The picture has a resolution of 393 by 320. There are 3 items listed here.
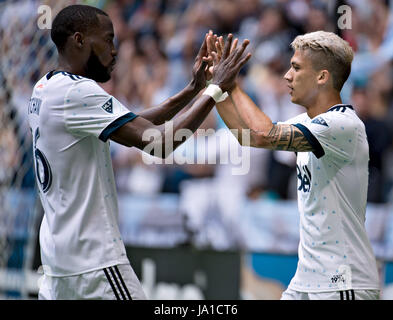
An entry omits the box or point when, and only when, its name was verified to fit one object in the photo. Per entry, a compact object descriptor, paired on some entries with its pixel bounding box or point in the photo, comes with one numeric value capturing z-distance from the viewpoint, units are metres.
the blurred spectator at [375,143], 12.86
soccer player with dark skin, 6.16
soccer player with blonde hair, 6.66
